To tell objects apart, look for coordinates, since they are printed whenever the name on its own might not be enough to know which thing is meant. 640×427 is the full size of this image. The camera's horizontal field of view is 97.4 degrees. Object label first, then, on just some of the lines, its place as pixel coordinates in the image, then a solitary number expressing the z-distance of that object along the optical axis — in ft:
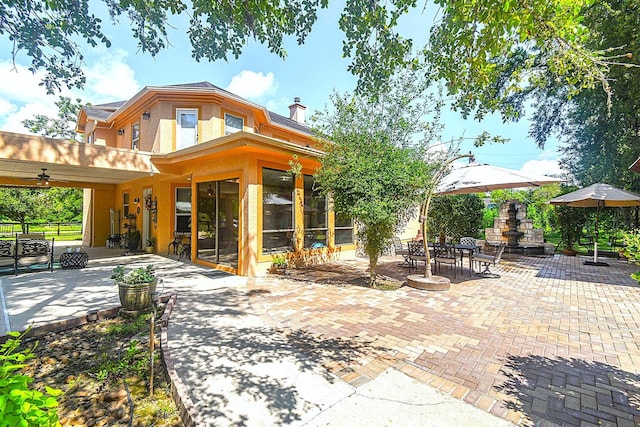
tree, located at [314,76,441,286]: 20.86
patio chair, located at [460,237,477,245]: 34.30
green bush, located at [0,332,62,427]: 3.88
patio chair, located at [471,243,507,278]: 25.27
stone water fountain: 41.70
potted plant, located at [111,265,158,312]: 15.83
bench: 24.22
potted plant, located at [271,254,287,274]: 26.96
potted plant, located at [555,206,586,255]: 40.29
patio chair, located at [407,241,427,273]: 25.50
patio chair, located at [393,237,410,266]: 28.24
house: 25.39
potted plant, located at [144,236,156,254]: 38.48
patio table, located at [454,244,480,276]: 27.25
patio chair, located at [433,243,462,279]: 26.07
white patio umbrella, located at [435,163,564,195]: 24.85
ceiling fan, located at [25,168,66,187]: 29.76
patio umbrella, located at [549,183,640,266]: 30.48
